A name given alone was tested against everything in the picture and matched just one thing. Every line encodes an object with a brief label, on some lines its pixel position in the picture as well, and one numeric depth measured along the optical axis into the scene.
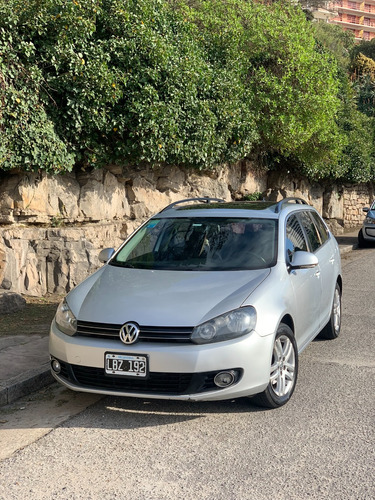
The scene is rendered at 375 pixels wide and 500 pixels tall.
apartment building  106.38
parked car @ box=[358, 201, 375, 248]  17.95
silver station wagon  4.21
